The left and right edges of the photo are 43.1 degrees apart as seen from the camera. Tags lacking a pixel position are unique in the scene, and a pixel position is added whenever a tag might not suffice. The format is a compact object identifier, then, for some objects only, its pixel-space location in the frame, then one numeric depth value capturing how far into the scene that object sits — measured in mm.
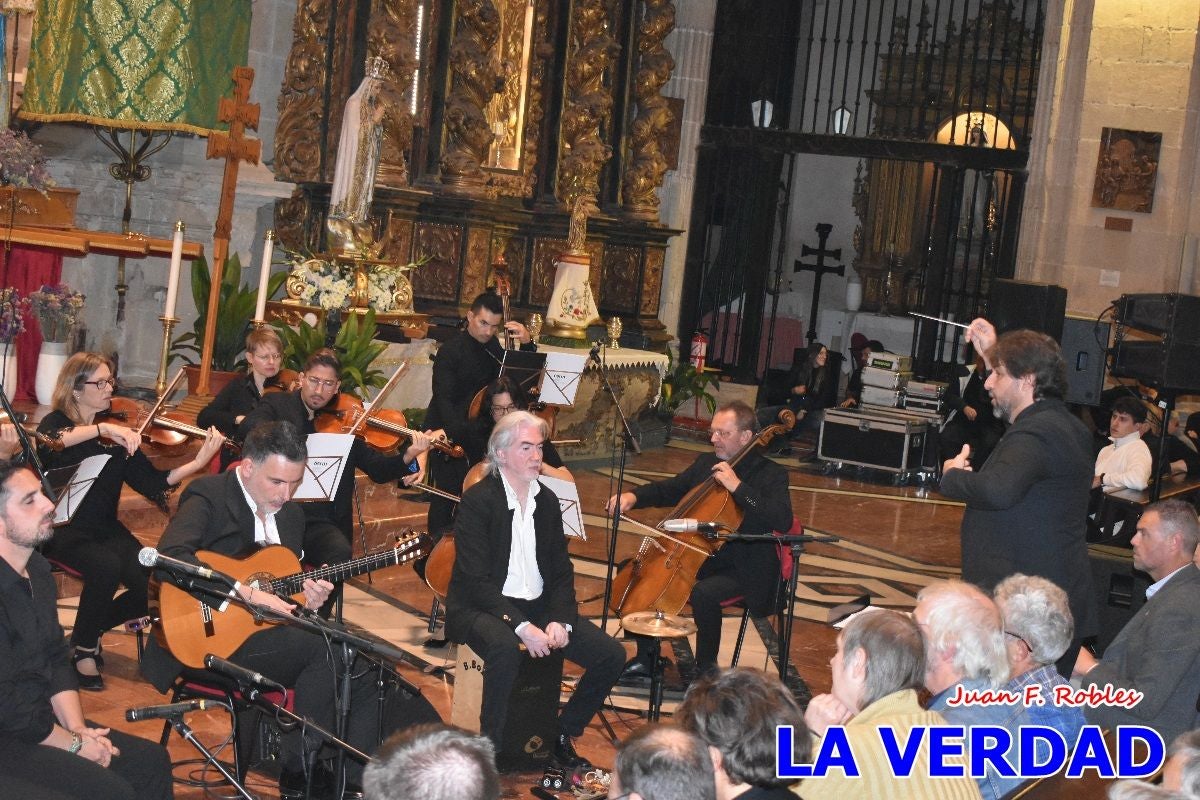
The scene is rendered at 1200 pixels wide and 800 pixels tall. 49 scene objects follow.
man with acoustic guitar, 5027
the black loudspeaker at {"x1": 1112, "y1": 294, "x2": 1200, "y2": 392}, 8445
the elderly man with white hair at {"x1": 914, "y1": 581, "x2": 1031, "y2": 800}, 4004
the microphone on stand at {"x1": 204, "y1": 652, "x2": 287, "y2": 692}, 3998
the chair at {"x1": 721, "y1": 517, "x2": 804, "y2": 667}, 6563
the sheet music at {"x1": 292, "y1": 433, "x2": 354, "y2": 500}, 6148
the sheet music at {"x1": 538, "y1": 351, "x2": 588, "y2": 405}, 7941
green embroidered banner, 9766
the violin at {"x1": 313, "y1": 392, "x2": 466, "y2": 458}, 7172
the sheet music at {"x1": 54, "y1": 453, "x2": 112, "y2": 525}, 5520
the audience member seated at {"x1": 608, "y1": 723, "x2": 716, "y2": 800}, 2998
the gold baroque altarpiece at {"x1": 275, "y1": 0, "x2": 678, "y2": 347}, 11609
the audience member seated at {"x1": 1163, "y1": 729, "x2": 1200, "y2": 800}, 3041
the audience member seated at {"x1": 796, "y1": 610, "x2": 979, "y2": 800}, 3414
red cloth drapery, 9055
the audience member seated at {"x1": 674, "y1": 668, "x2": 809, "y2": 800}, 3254
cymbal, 6078
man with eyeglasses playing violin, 6641
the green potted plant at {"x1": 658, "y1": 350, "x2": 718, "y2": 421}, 14484
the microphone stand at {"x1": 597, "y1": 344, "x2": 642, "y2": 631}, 6410
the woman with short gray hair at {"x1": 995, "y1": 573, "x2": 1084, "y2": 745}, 4414
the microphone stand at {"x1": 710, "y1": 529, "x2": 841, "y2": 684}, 5590
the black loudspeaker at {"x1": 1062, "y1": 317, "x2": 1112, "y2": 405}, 10297
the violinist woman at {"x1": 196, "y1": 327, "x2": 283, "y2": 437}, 7113
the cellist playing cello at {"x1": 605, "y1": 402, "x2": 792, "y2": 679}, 6582
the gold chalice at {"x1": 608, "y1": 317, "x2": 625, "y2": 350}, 13055
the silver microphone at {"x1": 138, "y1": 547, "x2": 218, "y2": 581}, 3824
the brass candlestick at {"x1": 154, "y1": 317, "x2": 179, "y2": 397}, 7727
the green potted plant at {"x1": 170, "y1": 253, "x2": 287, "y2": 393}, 9305
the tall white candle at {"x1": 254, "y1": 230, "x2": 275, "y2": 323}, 8234
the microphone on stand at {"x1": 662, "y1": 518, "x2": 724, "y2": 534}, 5633
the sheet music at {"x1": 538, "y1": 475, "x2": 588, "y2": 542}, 5992
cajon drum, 5484
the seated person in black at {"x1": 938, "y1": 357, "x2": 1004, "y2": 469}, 13023
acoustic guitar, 4867
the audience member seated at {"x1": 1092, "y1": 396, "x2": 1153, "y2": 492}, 8734
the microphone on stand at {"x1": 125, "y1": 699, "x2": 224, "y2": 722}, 4016
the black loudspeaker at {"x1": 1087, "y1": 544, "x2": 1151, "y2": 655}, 6768
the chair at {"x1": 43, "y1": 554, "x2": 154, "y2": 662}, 5863
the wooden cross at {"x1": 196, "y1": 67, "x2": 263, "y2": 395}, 8336
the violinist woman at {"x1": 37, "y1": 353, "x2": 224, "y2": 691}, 5859
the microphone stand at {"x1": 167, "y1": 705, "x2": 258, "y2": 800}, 4125
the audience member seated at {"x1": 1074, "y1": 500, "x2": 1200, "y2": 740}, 4582
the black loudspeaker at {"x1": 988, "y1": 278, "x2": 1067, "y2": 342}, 10461
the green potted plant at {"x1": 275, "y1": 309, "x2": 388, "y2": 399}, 9266
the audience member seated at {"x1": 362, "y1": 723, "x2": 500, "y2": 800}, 2801
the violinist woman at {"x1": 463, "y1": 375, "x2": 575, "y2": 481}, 7352
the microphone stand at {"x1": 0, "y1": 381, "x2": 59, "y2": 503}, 4879
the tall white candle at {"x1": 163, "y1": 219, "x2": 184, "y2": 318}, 7605
